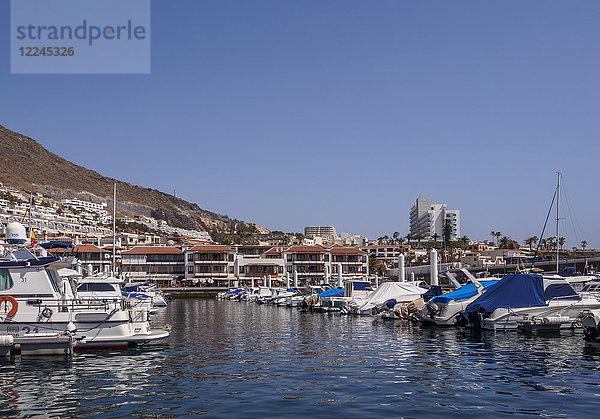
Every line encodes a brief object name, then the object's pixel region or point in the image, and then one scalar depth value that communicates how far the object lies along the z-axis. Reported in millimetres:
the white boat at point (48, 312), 23422
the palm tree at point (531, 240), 179250
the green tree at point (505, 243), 195875
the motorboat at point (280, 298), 67250
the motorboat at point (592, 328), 25344
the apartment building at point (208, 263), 118562
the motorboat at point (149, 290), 67375
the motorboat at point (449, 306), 34688
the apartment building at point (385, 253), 176750
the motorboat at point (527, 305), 31391
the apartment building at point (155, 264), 117750
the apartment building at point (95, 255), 113625
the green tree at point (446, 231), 185425
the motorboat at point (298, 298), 62531
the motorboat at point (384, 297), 45906
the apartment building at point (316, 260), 122062
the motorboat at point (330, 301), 52812
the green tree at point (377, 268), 153188
